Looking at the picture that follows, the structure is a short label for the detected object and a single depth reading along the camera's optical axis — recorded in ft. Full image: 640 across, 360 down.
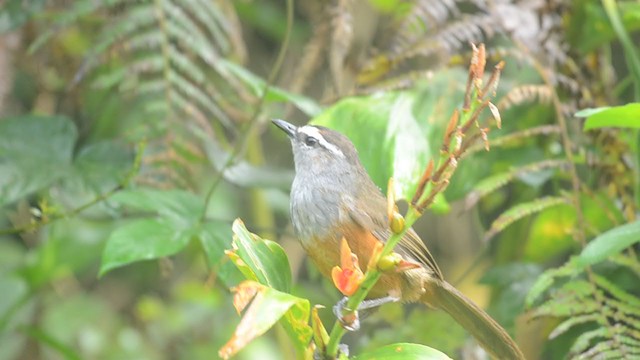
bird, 14.66
